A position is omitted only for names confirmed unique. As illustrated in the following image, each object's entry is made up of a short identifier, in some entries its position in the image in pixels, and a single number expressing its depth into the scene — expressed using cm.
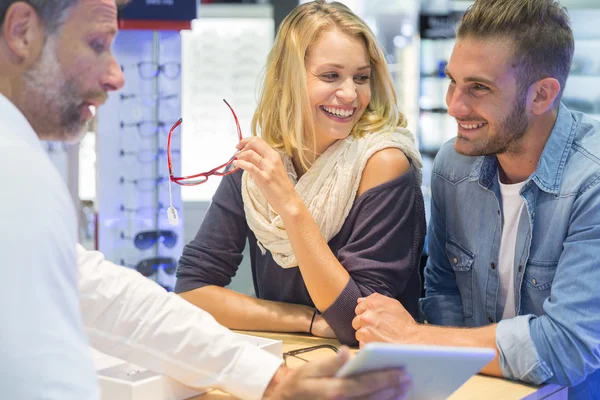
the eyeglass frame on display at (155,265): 481
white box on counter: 159
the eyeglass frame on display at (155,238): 477
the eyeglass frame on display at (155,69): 472
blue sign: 446
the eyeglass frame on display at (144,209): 472
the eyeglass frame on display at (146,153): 471
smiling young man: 188
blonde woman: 220
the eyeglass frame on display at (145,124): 474
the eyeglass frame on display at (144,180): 471
